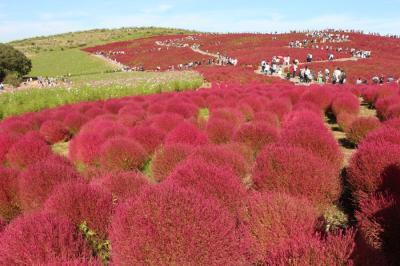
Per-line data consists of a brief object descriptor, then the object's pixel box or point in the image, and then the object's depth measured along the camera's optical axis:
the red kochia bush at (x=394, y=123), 8.67
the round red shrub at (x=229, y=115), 12.23
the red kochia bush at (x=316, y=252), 3.29
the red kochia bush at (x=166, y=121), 10.99
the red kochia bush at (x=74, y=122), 14.77
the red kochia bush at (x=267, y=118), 11.76
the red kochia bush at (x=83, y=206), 4.97
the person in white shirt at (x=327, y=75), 31.12
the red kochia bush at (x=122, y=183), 5.80
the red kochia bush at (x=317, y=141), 7.36
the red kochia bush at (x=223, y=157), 6.53
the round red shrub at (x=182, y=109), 14.34
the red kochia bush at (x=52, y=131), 14.02
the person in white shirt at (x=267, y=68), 35.38
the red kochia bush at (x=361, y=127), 10.35
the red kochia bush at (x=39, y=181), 6.20
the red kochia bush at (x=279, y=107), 13.87
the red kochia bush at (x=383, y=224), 4.57
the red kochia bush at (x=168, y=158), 7.34
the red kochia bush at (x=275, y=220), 4.18
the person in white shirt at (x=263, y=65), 36.59
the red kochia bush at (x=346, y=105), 14.34
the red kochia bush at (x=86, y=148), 9.51
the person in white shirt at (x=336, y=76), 28.06
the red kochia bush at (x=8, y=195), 6.73
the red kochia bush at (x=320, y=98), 15.88
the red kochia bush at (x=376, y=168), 5.49
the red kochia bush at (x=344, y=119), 12.30
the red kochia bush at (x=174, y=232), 3.59
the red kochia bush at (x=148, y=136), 9.77
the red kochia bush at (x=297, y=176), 5.68
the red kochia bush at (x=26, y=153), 9.15
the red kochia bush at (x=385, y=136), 6.69
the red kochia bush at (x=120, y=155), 8.63
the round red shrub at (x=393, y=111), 11.75
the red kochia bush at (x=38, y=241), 3.88
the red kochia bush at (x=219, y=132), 10.08
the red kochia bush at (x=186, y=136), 8.67
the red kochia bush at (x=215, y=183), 5.12
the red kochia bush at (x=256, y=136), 8.98
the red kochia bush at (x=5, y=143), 10.11
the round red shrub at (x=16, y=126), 13.79
